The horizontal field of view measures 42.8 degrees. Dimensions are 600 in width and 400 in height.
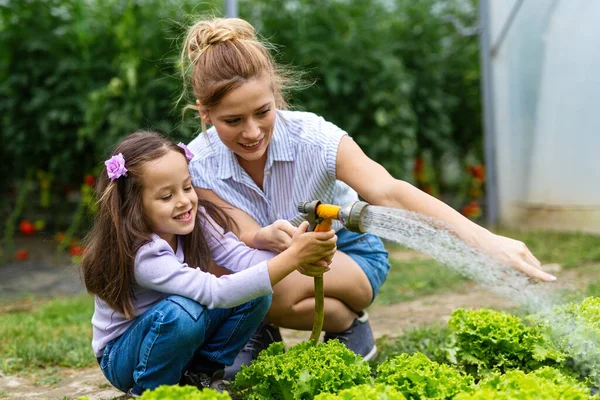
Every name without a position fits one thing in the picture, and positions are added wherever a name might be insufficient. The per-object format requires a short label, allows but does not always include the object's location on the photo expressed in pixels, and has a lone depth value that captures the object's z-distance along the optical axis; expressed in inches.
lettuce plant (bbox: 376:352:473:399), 93.0
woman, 114.1
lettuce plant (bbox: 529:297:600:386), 103.5
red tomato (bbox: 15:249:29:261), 263.6
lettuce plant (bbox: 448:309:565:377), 109.7
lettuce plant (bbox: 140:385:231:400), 80.0
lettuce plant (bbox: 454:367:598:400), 83.4
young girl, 103.7
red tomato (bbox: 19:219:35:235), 273.4
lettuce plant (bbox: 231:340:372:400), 99.5
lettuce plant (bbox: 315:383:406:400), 84.4
